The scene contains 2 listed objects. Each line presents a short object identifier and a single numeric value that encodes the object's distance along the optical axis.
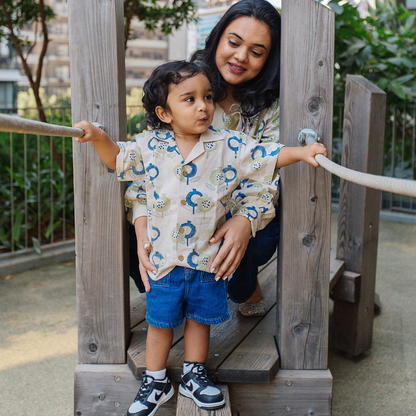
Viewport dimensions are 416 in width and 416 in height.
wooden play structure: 1.47
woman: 1.74
